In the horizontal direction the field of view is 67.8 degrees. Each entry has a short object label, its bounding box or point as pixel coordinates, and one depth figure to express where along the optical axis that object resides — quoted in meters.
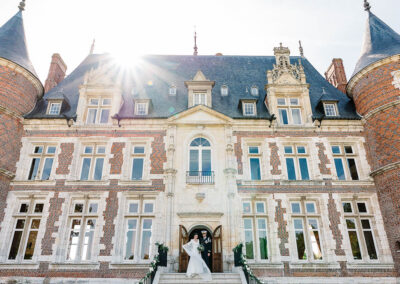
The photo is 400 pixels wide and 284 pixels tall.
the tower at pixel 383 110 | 13.62
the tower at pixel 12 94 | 14.51
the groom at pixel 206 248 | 13.67
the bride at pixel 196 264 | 11.26
